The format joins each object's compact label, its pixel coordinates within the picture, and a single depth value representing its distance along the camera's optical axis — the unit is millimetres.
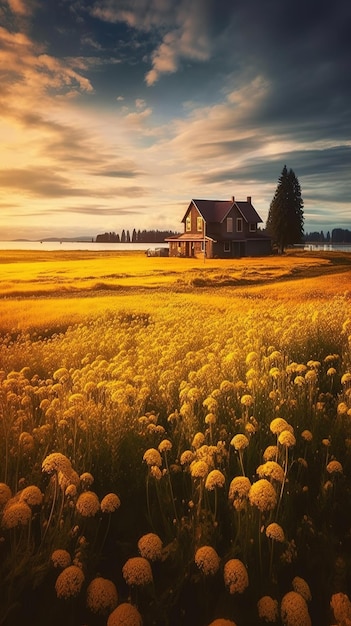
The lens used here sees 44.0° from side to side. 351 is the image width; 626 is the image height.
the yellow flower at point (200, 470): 2830
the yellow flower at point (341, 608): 2211
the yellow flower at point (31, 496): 2525
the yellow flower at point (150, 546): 2340
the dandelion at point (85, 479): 2934
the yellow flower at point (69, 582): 2156
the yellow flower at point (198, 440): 3348
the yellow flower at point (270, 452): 3021
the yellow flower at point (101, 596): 2156
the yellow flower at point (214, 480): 2712
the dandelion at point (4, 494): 2581
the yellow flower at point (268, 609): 2227
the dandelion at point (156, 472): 2953
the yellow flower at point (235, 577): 2242
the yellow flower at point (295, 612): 2066
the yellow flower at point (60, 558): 2385
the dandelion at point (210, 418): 3516
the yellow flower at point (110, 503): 2654
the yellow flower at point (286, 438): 2967
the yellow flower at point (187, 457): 3255
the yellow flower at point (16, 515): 2333
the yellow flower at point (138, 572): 2205
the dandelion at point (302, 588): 2354
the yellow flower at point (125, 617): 1946
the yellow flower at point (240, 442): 3072
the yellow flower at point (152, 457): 3027
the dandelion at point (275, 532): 2471
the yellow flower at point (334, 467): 3180
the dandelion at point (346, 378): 4498
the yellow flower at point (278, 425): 3145
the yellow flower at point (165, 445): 3241
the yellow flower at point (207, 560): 2283
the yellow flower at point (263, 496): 2488
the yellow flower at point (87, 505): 2539
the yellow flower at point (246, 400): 3865
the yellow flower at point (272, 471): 2672
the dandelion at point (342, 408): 4102
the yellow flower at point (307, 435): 3740
